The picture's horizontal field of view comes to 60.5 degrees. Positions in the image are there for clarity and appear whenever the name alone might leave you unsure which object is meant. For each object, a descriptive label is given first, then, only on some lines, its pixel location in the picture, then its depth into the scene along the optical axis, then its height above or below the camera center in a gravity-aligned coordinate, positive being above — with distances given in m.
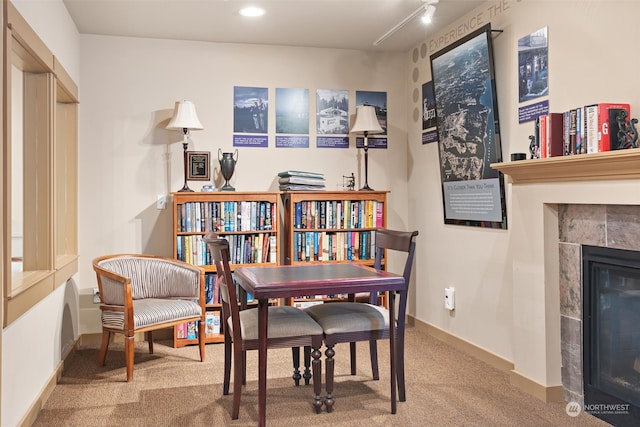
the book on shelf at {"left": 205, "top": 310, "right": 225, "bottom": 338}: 4.57 -0.88
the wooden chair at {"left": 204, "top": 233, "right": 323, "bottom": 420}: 2.87 -0.59
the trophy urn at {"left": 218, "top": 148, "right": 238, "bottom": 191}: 4.73 +0.45
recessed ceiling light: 4.09 +1.57
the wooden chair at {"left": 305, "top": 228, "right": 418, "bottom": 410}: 3.01 -0.58
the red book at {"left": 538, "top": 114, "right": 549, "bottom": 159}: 3.07 +0.44
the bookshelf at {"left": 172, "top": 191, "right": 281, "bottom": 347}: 4.55 -0.09
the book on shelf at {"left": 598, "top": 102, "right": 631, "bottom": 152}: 2.68 +0.45
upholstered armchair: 3.74 -0.58
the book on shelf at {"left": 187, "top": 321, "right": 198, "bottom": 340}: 4.54 -0.93
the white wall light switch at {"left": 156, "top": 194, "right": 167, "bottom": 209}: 4.81 +0.17
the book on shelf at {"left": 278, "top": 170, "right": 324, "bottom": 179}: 4.77 +0.39
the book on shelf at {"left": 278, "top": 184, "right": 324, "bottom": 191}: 4.77 +0.27
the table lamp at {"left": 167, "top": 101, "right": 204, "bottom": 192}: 4.55 +0.84
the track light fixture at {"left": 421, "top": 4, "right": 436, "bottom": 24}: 3.73 +1.39
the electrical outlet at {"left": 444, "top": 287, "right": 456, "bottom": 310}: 4.51 -0.69
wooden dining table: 2.74 -0.35
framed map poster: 3.84 +0.63
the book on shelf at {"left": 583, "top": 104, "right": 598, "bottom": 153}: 2.73 +0.43
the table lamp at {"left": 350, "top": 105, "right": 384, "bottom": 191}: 4.95 +0.85
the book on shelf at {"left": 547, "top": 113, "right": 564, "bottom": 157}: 3.01 +0.45
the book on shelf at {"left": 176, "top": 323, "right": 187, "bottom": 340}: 4.50 -0.92
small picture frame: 4.82 +0.48
